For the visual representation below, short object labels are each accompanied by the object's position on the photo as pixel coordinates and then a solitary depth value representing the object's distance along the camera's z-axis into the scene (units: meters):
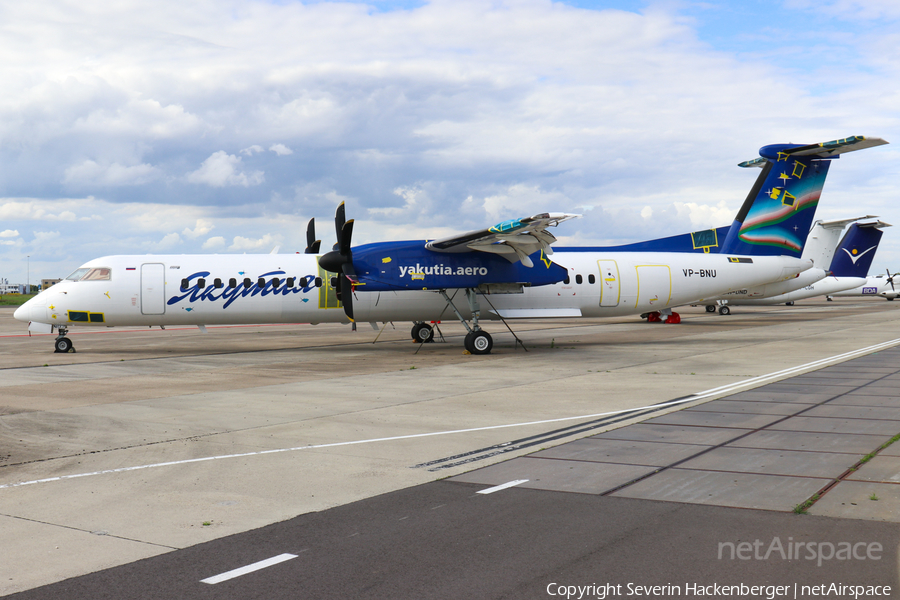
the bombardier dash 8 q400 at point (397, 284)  20.71
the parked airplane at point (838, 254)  45.84
